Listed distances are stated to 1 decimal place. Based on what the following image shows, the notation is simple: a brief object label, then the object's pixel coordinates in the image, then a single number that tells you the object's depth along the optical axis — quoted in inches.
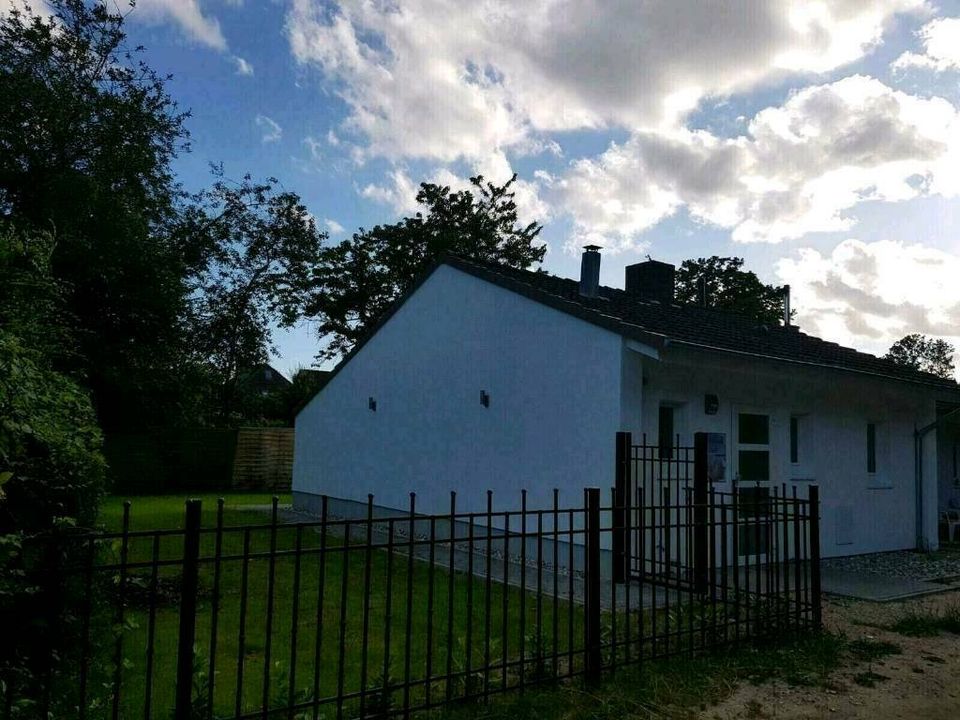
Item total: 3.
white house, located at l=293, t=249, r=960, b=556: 372.2
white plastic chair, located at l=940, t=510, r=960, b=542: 588.4
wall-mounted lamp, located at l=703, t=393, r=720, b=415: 398.9
